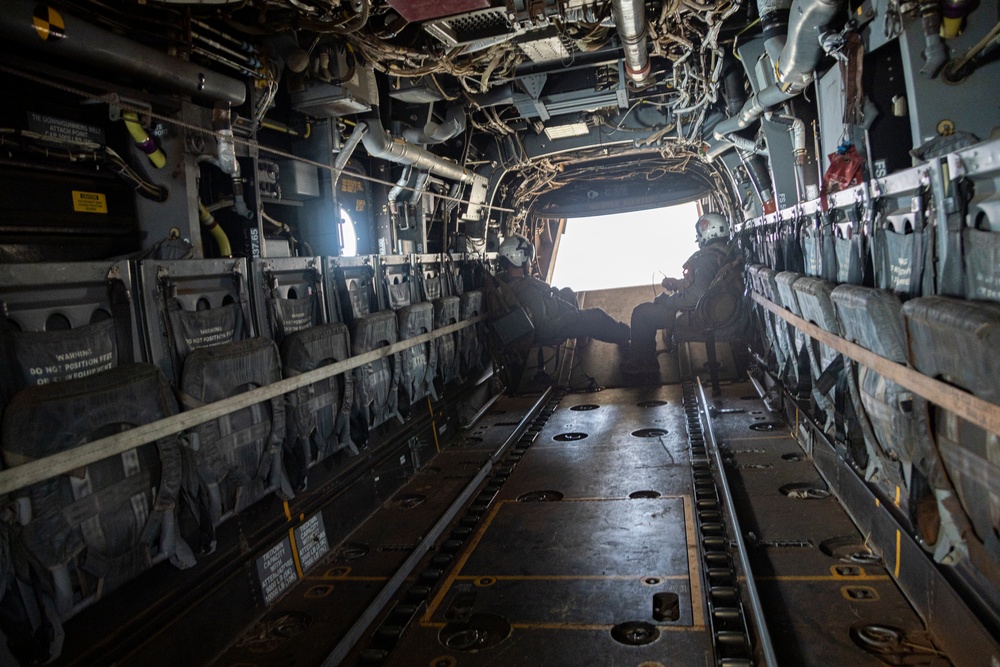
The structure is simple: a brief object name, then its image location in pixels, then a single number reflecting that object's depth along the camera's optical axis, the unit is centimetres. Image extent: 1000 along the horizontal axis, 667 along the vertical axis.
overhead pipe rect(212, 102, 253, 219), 430
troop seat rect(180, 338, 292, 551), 349
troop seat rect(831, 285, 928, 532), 275
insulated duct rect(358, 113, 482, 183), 657
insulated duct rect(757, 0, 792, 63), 539
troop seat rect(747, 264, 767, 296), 722
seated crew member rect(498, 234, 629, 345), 973
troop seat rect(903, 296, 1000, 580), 204
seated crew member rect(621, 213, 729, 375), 905
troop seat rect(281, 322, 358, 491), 443
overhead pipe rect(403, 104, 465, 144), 749
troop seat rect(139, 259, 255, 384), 342
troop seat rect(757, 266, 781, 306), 609
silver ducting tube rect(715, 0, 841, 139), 441
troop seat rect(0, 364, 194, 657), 256
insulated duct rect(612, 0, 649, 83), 500
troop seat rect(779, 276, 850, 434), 398
